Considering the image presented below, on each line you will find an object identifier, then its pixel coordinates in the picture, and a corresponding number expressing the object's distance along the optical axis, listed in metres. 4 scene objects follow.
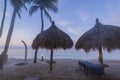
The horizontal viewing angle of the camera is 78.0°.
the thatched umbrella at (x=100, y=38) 4.18
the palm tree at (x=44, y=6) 7.38
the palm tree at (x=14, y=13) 6.04
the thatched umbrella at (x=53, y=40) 4.65
